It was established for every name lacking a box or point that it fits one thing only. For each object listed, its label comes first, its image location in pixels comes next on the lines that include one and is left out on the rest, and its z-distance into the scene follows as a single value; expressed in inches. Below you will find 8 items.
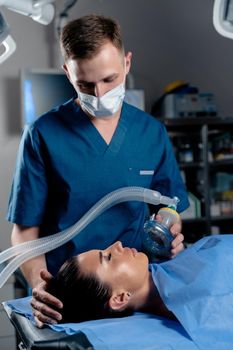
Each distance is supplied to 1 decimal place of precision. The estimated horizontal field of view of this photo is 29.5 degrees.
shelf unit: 132.3
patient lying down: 49.4
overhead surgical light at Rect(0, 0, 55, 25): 43.8
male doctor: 53.8
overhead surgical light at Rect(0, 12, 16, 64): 43.7
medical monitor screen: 130.8
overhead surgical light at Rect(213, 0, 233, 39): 43.3
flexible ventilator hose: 51.5
